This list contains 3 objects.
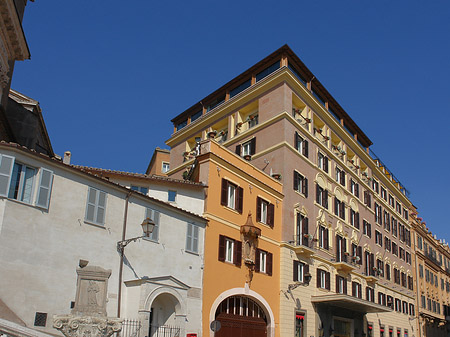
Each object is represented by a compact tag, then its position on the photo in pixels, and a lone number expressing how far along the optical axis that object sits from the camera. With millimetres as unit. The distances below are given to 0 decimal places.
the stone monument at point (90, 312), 12109
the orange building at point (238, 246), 24703
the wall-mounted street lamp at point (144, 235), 18219
